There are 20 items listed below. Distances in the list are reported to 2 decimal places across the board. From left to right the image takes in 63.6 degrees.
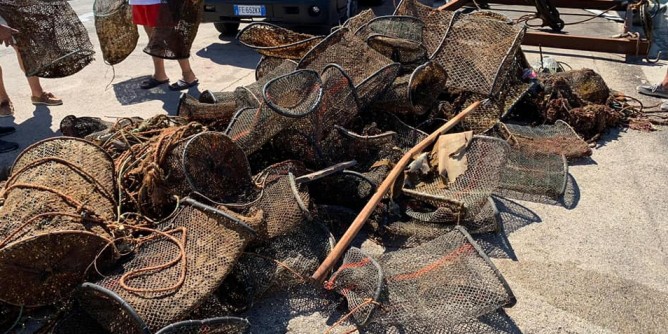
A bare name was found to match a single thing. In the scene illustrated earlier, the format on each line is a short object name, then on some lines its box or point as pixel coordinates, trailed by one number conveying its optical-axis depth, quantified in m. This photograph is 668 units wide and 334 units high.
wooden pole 2.88
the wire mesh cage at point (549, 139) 4.31
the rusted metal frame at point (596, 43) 7.18
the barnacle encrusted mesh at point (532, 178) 3.93
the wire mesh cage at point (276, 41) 4.65
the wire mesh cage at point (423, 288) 2.64
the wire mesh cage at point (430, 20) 4.90
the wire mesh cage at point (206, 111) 4.01
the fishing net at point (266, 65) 4.74
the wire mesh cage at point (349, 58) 4.17
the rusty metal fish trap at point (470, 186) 3.34
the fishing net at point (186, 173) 3.08
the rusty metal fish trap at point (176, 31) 5.79
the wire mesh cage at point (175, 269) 2.40
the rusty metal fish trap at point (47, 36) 4.77
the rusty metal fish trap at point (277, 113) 3.44
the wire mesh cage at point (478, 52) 4.52
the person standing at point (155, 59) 5.64
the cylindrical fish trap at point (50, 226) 2.43
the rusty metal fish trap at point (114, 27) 5.84
